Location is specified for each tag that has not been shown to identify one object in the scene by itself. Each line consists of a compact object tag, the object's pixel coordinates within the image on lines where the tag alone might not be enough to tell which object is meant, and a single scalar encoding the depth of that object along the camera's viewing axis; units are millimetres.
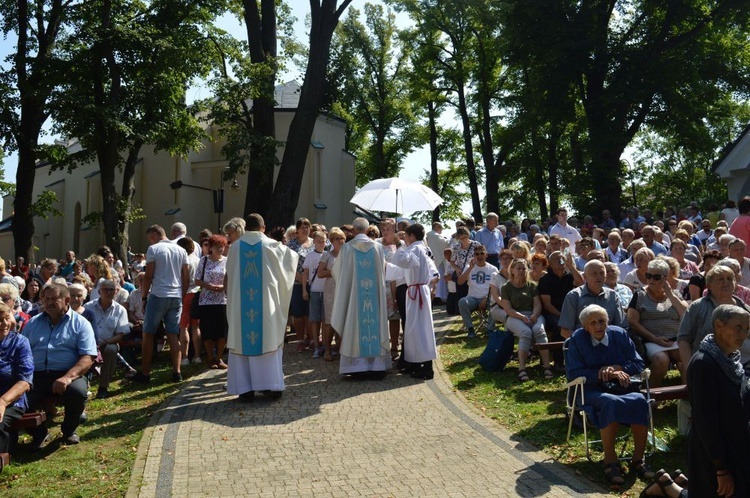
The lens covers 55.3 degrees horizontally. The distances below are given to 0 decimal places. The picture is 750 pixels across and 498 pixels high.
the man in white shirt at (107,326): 9539
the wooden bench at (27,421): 6738
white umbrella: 13648
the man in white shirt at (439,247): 16891
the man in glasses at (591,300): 8023
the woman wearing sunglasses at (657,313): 8016
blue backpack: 10094
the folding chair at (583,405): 6359
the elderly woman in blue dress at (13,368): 6676
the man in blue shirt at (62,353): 7379
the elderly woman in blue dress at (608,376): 6113
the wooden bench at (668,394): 6449
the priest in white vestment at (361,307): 9914
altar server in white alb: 10062
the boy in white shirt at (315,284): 11492
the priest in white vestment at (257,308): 8812
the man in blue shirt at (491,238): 16391
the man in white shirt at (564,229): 15938
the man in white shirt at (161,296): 9883
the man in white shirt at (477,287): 13031
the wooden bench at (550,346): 8789
